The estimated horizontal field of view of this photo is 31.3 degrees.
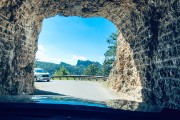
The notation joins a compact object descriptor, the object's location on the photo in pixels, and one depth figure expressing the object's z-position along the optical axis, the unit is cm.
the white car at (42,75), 2845
